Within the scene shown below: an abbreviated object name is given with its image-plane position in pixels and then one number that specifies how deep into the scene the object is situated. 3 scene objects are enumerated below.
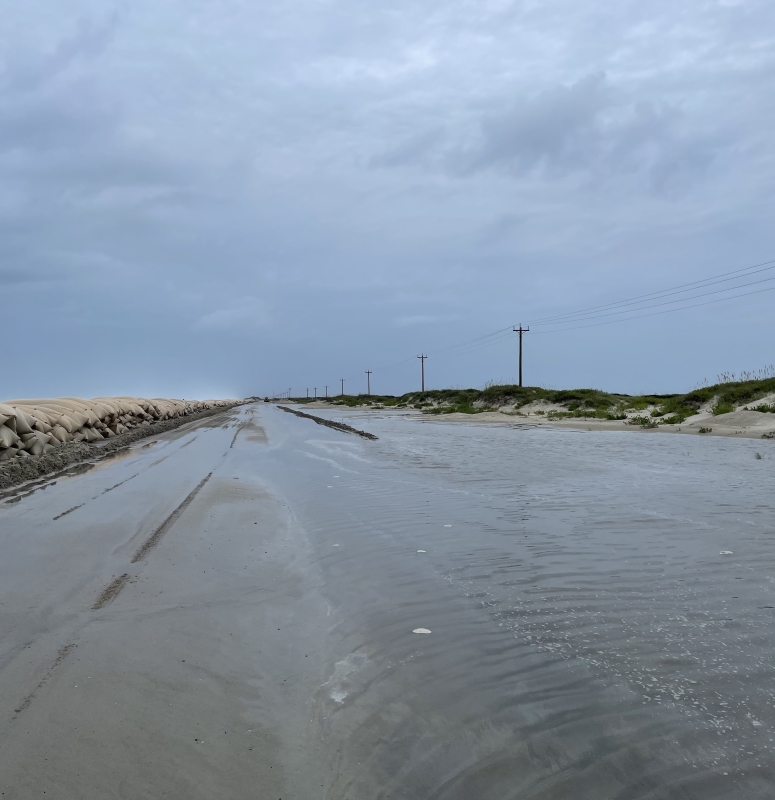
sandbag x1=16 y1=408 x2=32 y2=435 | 12.84
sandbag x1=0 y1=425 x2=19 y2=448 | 11.94
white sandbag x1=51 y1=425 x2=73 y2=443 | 15.45
